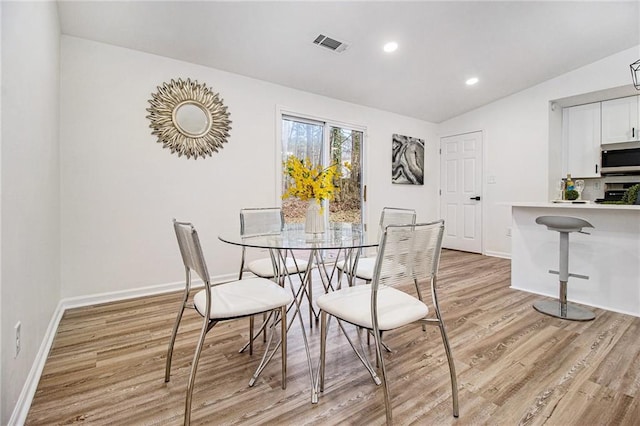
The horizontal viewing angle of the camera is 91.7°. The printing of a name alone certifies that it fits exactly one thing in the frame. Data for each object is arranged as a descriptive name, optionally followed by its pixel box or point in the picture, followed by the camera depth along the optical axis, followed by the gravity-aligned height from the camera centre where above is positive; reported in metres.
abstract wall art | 5.20 +0.88
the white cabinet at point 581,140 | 4.39 +1.04
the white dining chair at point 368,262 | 2.20 -0.39
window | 4.05 +0.83
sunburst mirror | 3.09 +0.96
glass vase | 2.12 -0.05
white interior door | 5.32 +0.38
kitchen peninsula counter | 2.66 -0.41
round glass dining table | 1.68 -0.18
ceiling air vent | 3.07 +1.71
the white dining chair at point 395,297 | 1.32 -0.41
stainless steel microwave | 4.01 +0.67
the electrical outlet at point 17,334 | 1.38 -0.56
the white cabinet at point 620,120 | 4.05 +1.23
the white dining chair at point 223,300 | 1.37 -0.45
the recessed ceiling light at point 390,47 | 3.25 +1.76
